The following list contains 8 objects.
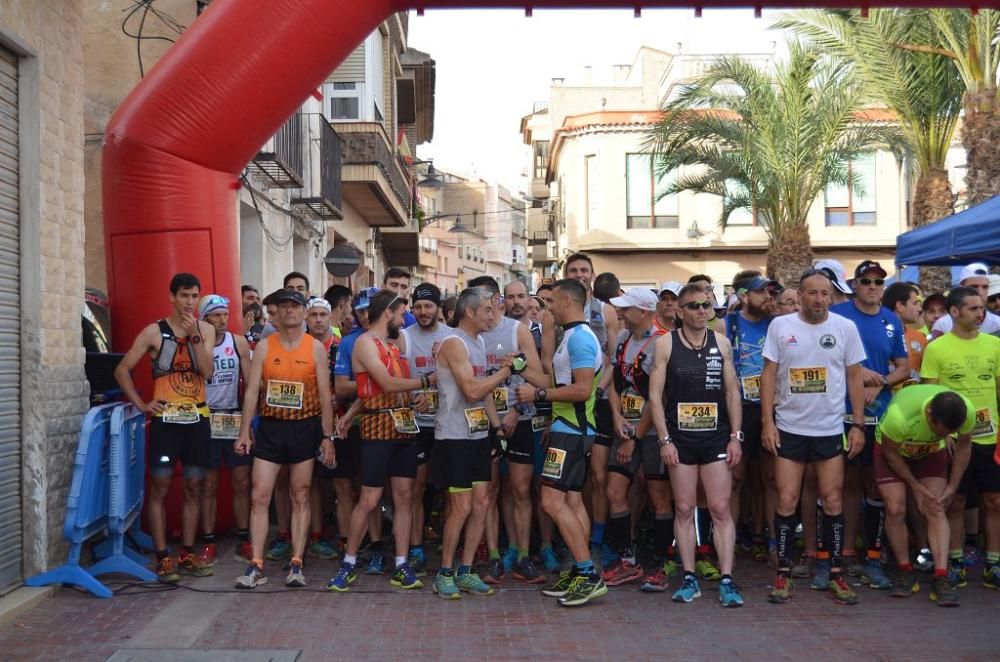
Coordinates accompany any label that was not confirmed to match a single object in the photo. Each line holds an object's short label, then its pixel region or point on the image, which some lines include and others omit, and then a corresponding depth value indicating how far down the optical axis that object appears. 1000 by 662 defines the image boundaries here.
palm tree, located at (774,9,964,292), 16.69
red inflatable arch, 8.58
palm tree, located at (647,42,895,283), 21.59
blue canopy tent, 10.28
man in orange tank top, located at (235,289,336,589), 7.67
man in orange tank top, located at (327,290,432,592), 7.61
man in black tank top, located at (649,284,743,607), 7.29
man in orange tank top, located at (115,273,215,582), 7.88
